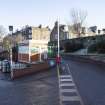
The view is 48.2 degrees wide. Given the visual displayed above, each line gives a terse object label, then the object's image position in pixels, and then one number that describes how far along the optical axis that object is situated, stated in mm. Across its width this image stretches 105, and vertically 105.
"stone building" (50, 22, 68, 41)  40112
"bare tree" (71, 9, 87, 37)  32333
